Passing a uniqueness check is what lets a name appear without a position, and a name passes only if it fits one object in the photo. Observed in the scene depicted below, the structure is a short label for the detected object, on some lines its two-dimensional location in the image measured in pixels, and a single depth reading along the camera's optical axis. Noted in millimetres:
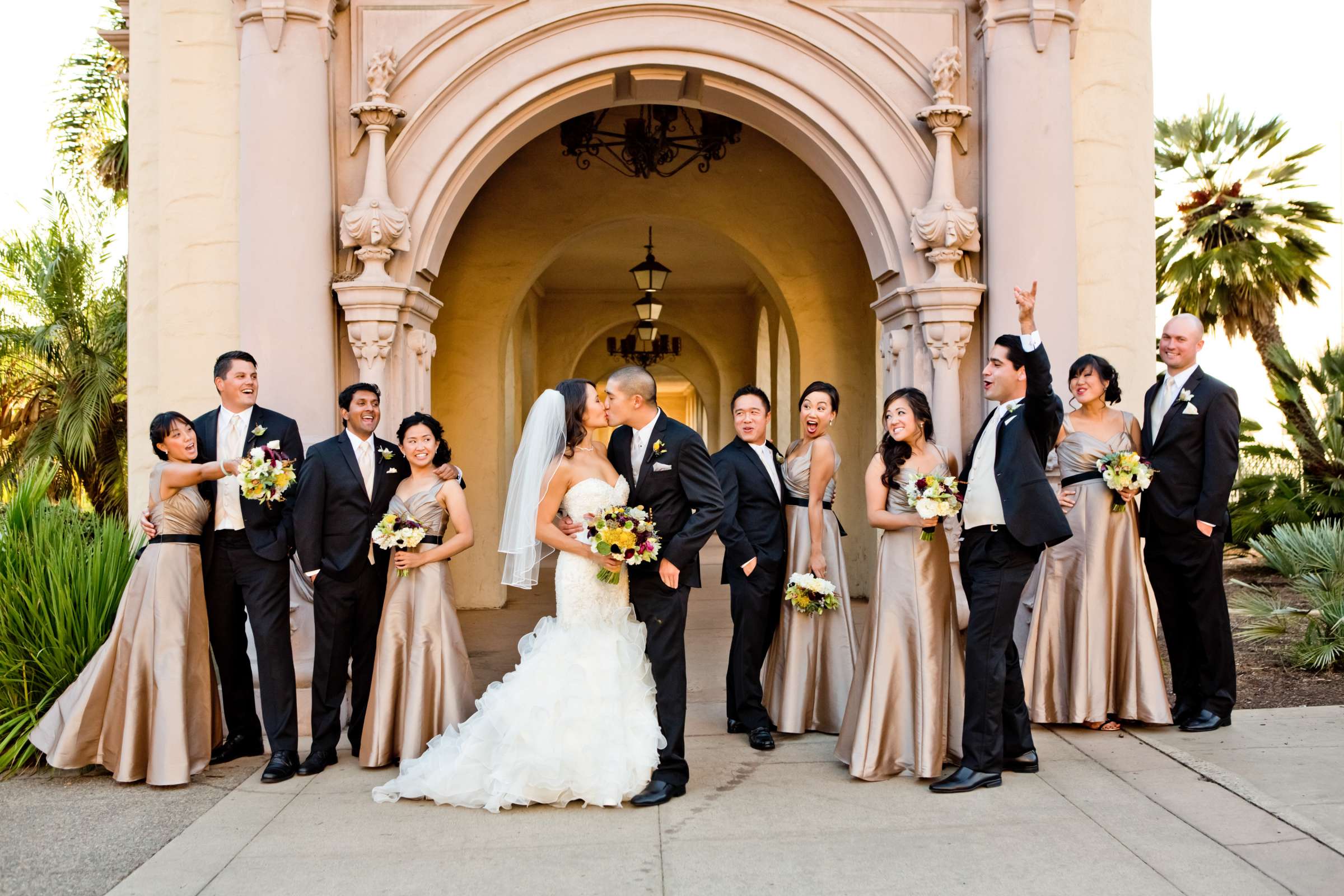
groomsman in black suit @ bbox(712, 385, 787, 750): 6539
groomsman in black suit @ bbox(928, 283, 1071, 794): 5336
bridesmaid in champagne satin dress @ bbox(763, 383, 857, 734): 6539
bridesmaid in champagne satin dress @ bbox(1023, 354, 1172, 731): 6426
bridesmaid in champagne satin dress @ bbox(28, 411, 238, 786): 5746
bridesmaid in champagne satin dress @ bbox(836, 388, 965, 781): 5590
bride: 5191
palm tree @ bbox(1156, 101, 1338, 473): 18734
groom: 5312
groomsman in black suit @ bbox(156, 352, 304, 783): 5957
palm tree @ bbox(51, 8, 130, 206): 20219
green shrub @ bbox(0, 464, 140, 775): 6199
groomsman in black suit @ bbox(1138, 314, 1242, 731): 6371
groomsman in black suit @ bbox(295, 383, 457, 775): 5965
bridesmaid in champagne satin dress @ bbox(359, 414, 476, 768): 5906
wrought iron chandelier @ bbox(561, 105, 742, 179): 11125
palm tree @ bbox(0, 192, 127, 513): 15781
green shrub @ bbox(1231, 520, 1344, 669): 7848
